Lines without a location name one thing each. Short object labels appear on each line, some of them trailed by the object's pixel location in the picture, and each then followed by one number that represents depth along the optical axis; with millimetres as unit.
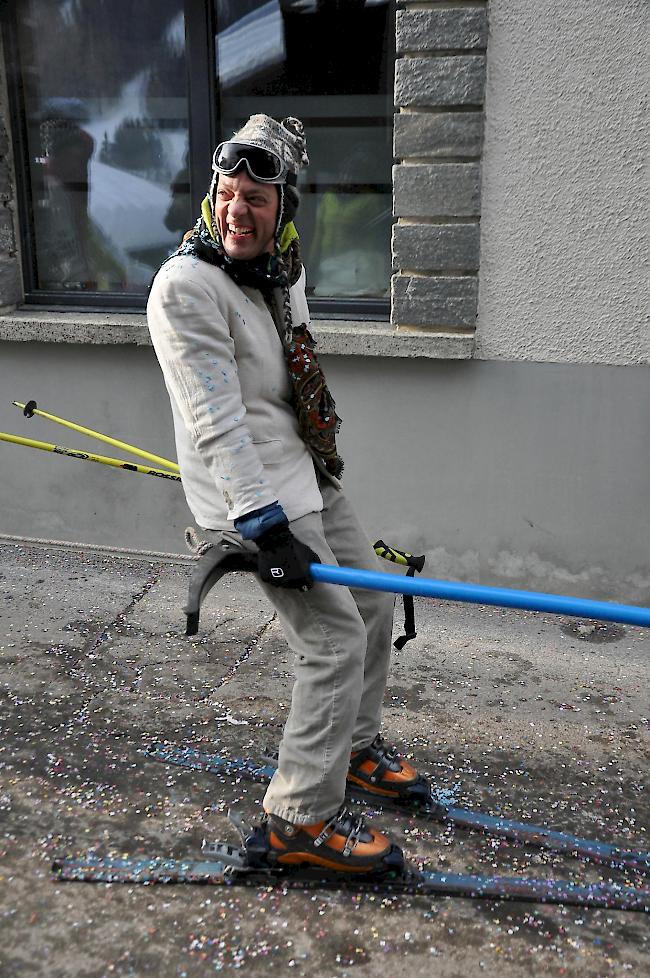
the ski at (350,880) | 2613
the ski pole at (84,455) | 3516
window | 4594
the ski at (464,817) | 2787
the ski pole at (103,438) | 3480
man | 2434
